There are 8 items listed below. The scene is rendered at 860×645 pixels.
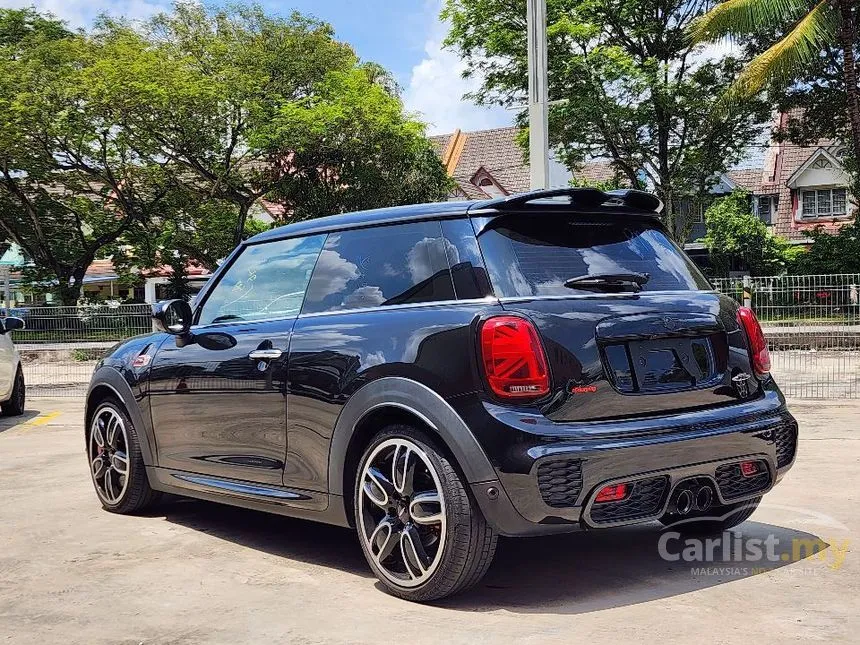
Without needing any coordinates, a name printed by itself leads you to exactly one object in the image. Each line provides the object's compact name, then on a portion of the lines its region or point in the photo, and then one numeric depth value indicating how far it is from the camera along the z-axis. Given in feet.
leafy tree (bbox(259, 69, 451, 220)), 108.27
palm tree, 81.51
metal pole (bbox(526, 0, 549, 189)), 42.42
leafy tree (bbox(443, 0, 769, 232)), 111.24
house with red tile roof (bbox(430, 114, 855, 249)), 164.86
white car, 40.98
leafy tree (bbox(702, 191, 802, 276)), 144.66
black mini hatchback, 13.37
